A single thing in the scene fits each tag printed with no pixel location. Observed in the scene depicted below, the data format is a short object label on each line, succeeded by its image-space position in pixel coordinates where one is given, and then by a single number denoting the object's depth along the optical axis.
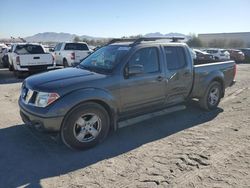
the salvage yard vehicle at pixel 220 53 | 19.07
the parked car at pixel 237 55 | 21.17
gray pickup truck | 3.21
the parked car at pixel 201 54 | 17.05
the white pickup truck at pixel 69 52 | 10.96
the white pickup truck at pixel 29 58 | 9.16
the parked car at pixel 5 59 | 13.06
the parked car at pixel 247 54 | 21.77
